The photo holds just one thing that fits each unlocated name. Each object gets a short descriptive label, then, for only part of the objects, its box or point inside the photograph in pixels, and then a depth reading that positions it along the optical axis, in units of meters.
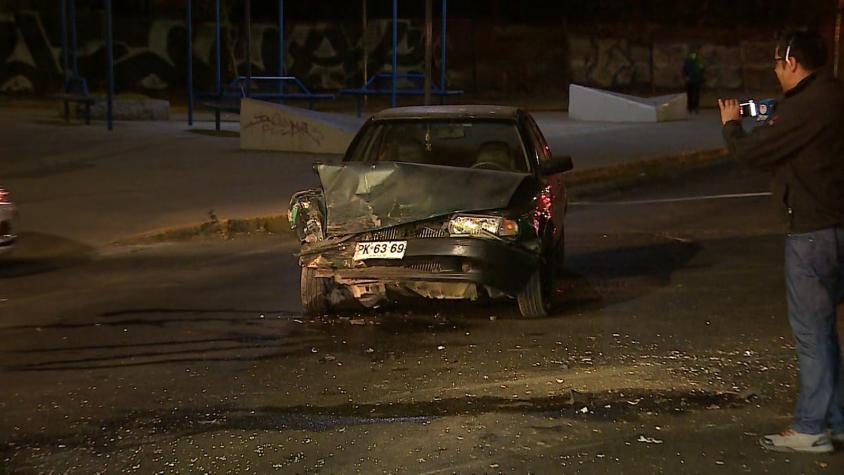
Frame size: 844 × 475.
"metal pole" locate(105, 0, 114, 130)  22.39
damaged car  7.93
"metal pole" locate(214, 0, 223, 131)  25.64
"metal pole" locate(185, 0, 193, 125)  24.67
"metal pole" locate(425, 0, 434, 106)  17.67
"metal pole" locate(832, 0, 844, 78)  17.90
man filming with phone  5.07
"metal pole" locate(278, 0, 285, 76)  26.55
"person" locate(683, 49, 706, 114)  30.17
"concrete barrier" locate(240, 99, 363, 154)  19.47
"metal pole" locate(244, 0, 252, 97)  24.03
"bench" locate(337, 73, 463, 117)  26.03
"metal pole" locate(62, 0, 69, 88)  25.64
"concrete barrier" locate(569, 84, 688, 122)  28.78
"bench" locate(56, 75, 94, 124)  23.59
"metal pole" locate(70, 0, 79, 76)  26.48
